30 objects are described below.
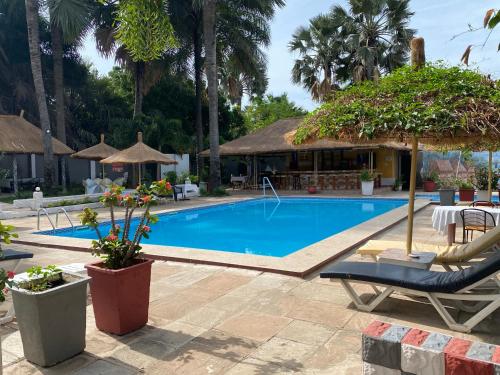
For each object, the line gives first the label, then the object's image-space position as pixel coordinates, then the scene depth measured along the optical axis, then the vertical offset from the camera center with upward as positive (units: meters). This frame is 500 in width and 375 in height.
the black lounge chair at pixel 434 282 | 3.31 -1.02
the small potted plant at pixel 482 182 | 11.22 -0.47
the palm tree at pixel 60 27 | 17.27 +6.40
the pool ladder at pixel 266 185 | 18.02 -0.94
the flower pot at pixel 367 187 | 18.08 -0.90
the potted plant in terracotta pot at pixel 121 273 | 3.46 -0.89
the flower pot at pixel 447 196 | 11.04 -0.84
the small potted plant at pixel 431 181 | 19.81 -0.73
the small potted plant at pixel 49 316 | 2.95 -1.09
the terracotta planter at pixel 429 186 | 19.80 -0.97
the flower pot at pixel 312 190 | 19.80 -1.10
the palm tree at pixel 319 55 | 22.22 +6.24
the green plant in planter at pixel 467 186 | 12.09 -0.60
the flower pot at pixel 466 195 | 11.99 -0.87
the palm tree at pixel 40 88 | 16.30 +3.40
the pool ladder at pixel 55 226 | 9.93 -1.42
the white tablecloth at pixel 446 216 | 6.82 -0.85
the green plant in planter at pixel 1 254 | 2.33 -0.52
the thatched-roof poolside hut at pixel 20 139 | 17.11 +1.37
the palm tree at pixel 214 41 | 17.64 +5.58
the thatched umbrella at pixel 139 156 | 15.81 +0.52
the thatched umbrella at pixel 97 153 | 17.59 +0.73
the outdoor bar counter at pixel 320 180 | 20.44 -0.65
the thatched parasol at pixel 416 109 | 3.60 +0.55
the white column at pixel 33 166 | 24.20 +0.22
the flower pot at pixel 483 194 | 11.19 -0.80
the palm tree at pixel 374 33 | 20.50 +6.95
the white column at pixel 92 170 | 26.09 -0.02
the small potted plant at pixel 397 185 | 20.98 -1.00
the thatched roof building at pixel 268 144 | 19.53 +1.26
